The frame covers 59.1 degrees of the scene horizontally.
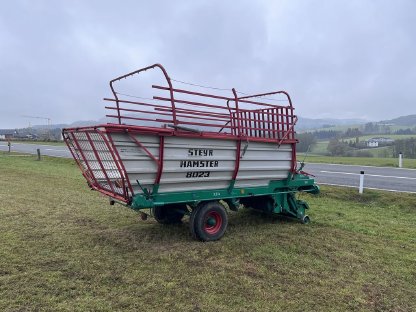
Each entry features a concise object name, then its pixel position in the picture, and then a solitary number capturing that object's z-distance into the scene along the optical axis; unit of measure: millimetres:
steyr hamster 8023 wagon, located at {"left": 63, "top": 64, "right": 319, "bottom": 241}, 5453
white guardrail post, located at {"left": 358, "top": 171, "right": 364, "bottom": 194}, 11134
